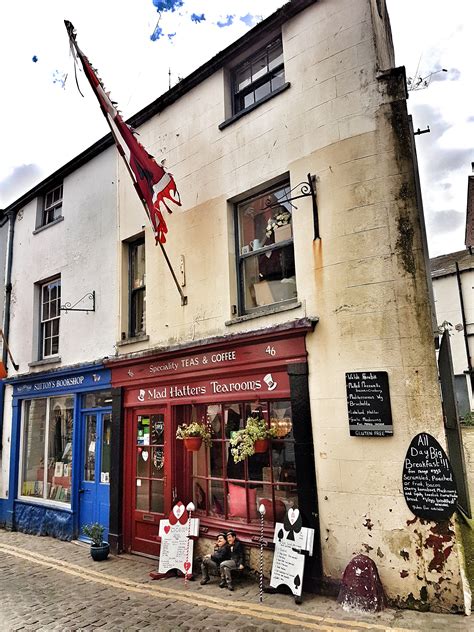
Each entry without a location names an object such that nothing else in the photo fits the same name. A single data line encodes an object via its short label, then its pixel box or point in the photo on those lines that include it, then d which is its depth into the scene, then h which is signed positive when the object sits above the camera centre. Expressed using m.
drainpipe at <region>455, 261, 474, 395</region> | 21.67 +3.82
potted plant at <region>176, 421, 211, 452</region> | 6.87 -0.25
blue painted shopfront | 9.12 -0.60
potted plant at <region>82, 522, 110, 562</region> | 7.71 -2.02
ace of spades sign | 5.40 -1.59
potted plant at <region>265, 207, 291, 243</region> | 6.80 +2.77
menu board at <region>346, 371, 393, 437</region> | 5.24 +0.08
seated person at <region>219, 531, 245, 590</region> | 5.96 -1.84
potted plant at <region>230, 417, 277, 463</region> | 6.09 -0.29
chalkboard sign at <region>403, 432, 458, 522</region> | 4.87 -0.75
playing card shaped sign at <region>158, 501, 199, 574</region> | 6.72 -1.75
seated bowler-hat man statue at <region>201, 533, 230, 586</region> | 6.15 -1.83
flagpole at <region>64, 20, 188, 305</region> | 7.02 +4.64
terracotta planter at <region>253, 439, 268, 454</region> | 6.13 -0.39
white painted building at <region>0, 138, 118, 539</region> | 9.33 +1.77
